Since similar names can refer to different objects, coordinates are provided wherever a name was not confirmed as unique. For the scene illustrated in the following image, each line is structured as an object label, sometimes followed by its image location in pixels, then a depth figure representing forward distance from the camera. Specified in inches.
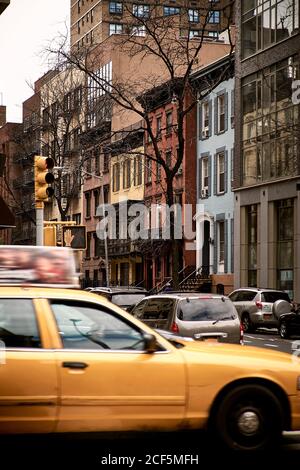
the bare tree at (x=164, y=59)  1424.7
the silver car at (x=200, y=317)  706.2
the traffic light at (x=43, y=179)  629.3
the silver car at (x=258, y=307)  1383.7
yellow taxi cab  344.2
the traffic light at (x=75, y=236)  707.4
